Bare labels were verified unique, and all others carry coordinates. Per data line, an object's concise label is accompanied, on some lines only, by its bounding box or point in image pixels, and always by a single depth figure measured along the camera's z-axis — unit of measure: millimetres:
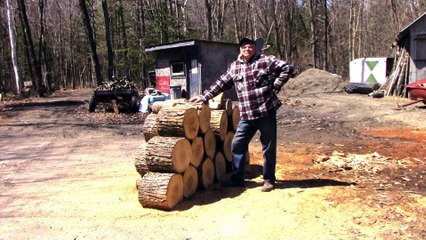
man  5648
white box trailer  26016
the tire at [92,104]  17138
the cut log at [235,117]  6823
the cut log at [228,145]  6660
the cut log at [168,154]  5422
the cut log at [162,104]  6128
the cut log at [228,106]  6657
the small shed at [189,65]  20906
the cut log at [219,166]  6473
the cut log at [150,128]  6216
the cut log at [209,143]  6188
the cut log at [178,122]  5621
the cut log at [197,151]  5879
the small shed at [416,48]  19184
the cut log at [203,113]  5973
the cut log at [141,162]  6004
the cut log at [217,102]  6551
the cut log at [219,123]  6363
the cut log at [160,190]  5305
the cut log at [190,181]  5711
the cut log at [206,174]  6047
